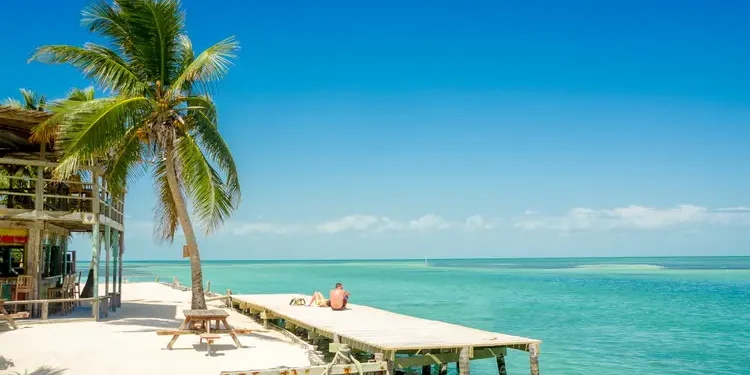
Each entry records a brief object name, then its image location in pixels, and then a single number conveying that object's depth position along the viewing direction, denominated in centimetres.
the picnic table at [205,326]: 1371
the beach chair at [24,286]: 1788
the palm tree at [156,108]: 1544
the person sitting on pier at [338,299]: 1853
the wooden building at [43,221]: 1712
